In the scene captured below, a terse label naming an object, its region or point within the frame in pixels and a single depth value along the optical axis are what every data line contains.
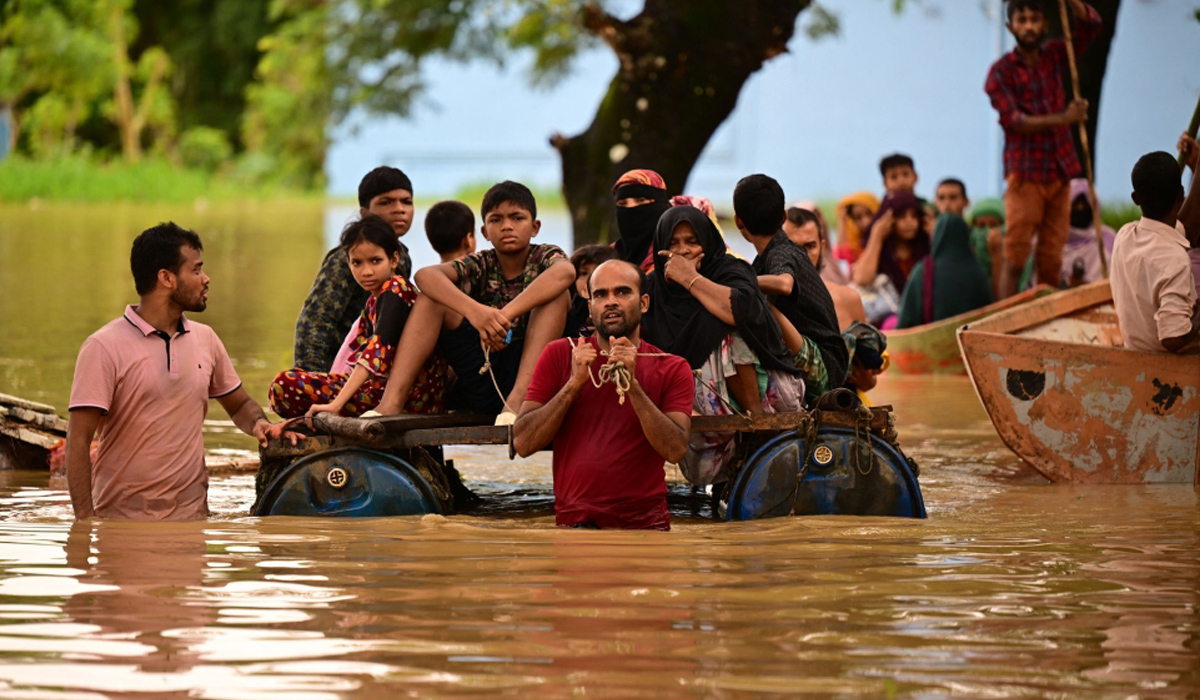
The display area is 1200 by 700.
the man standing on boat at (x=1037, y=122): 22.73
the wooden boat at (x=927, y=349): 23.89
